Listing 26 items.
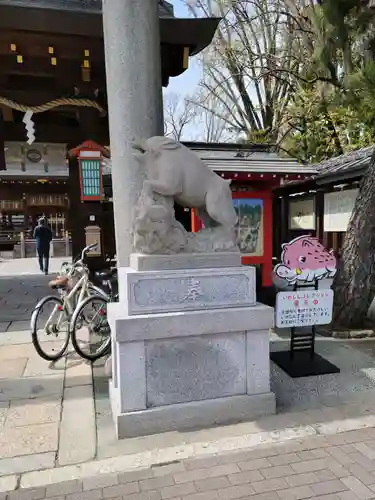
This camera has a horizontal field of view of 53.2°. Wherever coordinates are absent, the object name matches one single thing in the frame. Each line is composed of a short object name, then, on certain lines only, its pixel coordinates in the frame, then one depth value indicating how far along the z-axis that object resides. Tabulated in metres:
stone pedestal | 3.33
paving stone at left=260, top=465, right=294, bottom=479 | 2.78
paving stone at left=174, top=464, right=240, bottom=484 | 2.75
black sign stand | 4.59
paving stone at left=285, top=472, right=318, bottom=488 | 2.69
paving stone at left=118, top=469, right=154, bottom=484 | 2.76
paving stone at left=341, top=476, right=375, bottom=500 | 2.55
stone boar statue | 3.55
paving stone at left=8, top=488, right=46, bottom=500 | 2.60
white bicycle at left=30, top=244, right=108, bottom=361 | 5.24
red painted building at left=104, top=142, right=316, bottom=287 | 7.42
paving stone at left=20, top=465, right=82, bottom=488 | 2.76
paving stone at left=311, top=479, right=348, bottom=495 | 2.60
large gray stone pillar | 4.53
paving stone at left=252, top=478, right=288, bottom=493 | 2.63
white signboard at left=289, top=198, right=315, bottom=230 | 8.53
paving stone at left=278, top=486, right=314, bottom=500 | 2.55
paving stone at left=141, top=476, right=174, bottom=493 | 2.68
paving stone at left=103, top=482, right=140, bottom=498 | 2.62
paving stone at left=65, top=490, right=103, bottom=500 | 2.59
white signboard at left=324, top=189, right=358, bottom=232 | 7.36
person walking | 12.88
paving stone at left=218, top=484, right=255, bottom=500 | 2.57
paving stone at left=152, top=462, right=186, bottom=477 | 2.83
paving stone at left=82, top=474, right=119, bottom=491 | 2.70
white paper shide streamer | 7.94
